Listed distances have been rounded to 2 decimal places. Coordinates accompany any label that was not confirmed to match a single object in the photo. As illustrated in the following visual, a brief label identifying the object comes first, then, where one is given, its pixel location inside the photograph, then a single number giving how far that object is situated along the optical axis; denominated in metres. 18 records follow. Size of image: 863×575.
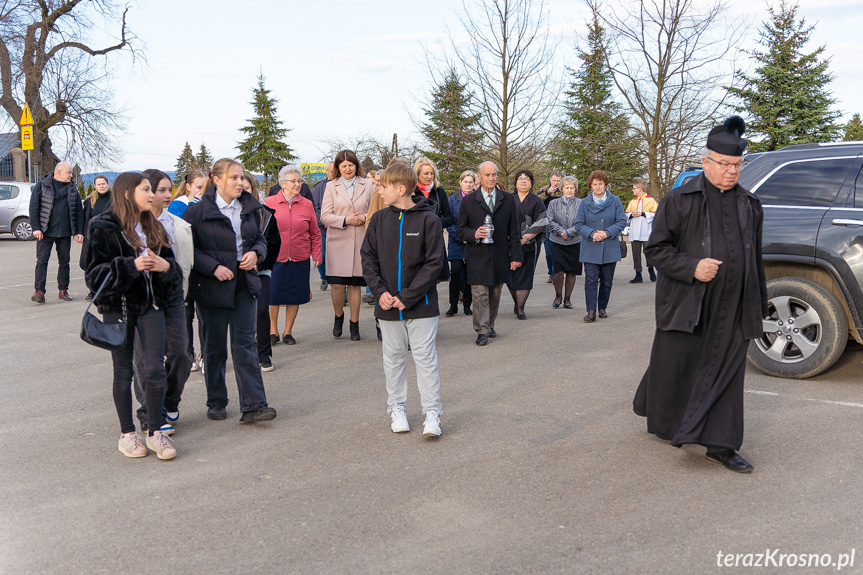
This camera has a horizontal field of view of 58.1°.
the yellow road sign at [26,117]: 20.03
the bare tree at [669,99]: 28.41
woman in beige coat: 8.86
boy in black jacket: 5.27
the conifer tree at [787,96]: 33.66
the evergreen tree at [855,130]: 47.72
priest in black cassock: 4.54
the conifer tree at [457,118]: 29.15
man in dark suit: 8.85
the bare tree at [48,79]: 33.06
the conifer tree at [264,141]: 65.00
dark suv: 6.37
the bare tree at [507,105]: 27.56
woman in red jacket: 8.27
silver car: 24.78
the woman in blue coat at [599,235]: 10.04
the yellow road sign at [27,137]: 20.61
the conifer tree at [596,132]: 32.09
